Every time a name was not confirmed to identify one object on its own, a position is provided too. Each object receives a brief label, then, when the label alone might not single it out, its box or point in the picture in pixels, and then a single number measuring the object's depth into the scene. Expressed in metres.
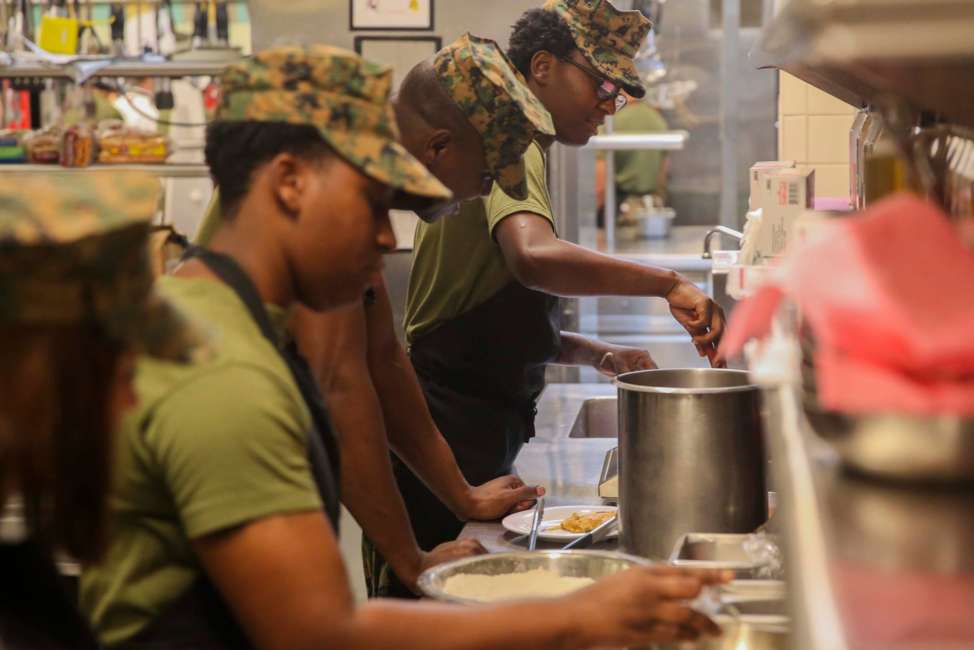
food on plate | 2.54
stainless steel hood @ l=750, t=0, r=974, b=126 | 0.86
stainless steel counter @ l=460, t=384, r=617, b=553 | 2.66
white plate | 2.50
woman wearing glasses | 3.15
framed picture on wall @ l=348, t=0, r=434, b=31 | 5.87
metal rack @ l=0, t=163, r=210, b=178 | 5.93
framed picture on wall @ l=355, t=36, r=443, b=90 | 5.89
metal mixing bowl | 2.12
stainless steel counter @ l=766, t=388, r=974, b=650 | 0.82
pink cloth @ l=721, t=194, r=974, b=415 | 0.99
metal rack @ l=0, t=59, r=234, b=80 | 5.86
